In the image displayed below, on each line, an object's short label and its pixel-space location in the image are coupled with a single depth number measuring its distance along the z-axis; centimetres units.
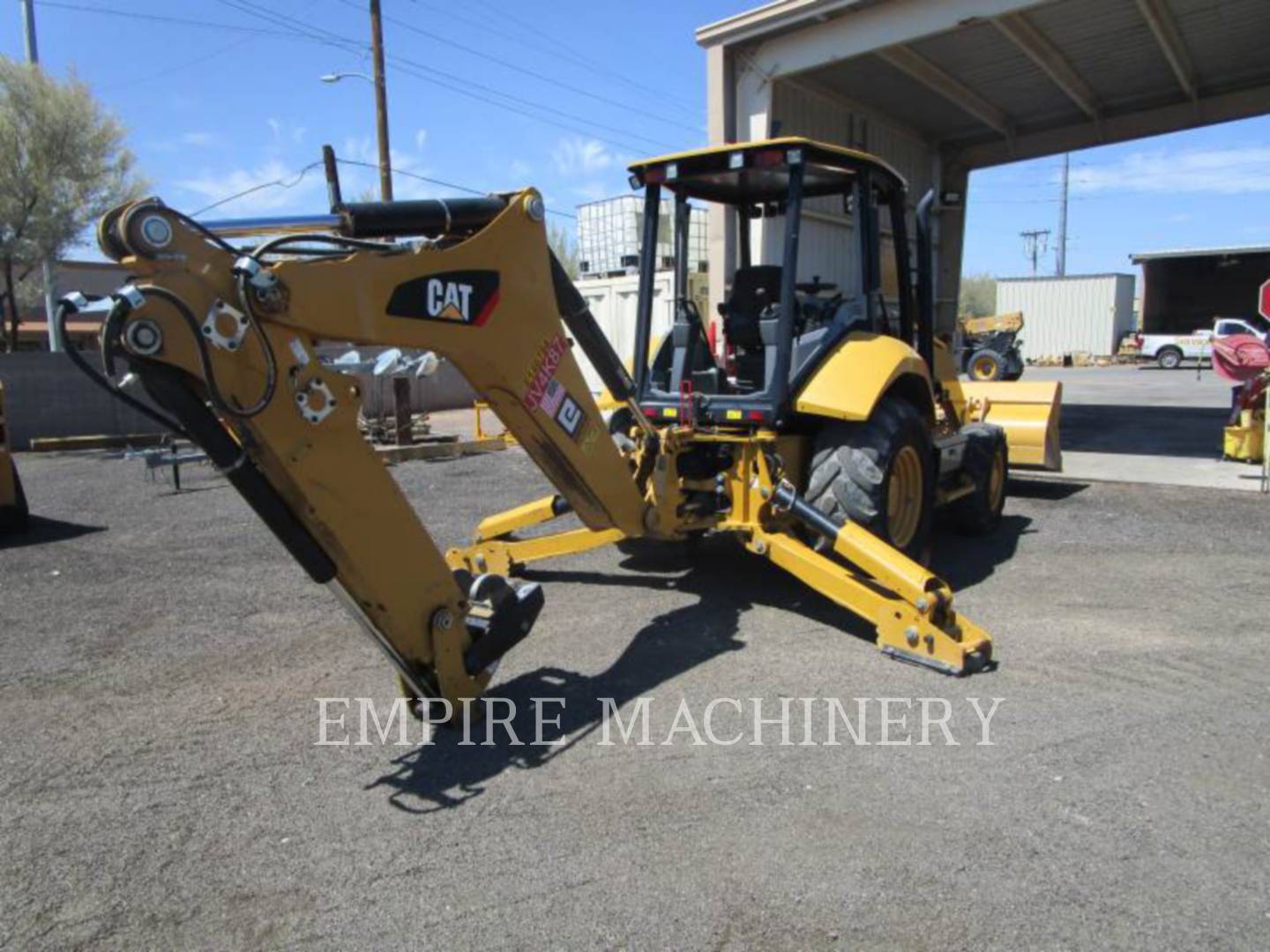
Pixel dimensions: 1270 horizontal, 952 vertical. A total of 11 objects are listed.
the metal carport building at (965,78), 1058
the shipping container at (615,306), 1903
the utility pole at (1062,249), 6810
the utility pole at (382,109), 1703
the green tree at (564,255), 3488
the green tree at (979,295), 6894
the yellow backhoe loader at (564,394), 316
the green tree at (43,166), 1983
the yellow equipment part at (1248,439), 1079
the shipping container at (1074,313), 4194
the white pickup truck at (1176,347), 3562
